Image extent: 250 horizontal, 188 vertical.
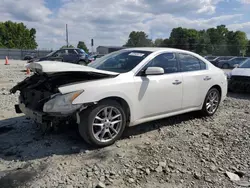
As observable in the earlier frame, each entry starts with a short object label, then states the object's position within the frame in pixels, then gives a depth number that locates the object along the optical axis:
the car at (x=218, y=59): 21.74
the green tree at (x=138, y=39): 64.79
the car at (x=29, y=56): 35.48
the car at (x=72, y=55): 14.56
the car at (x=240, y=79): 6.38
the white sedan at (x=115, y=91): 2.80
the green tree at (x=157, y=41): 61.34
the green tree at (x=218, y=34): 50.87
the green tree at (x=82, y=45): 70.73
